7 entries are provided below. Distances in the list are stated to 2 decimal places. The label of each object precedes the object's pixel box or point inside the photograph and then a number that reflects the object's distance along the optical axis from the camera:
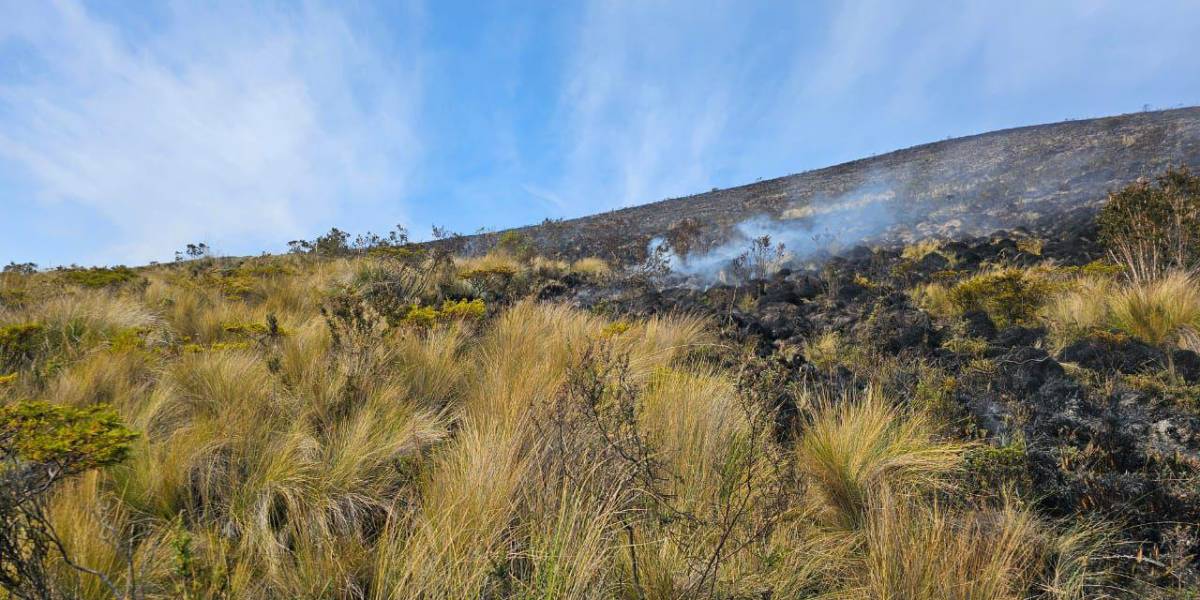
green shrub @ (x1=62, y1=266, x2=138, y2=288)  8.17
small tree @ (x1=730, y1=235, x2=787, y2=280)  9.57
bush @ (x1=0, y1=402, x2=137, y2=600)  1.18
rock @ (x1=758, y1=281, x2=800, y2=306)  6.70
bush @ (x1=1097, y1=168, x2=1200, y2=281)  5.77
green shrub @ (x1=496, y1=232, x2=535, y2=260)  12.67
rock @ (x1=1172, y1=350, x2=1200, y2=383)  3.06
